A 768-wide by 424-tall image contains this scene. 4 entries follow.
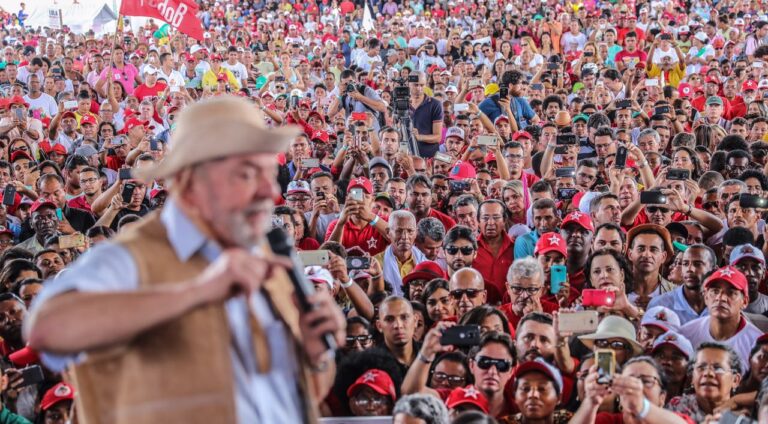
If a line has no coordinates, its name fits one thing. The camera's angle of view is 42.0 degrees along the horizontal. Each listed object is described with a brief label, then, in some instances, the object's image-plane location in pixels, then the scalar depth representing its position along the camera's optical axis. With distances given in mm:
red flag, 10586
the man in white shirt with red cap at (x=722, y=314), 4805
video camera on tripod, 9258
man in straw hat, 1505
